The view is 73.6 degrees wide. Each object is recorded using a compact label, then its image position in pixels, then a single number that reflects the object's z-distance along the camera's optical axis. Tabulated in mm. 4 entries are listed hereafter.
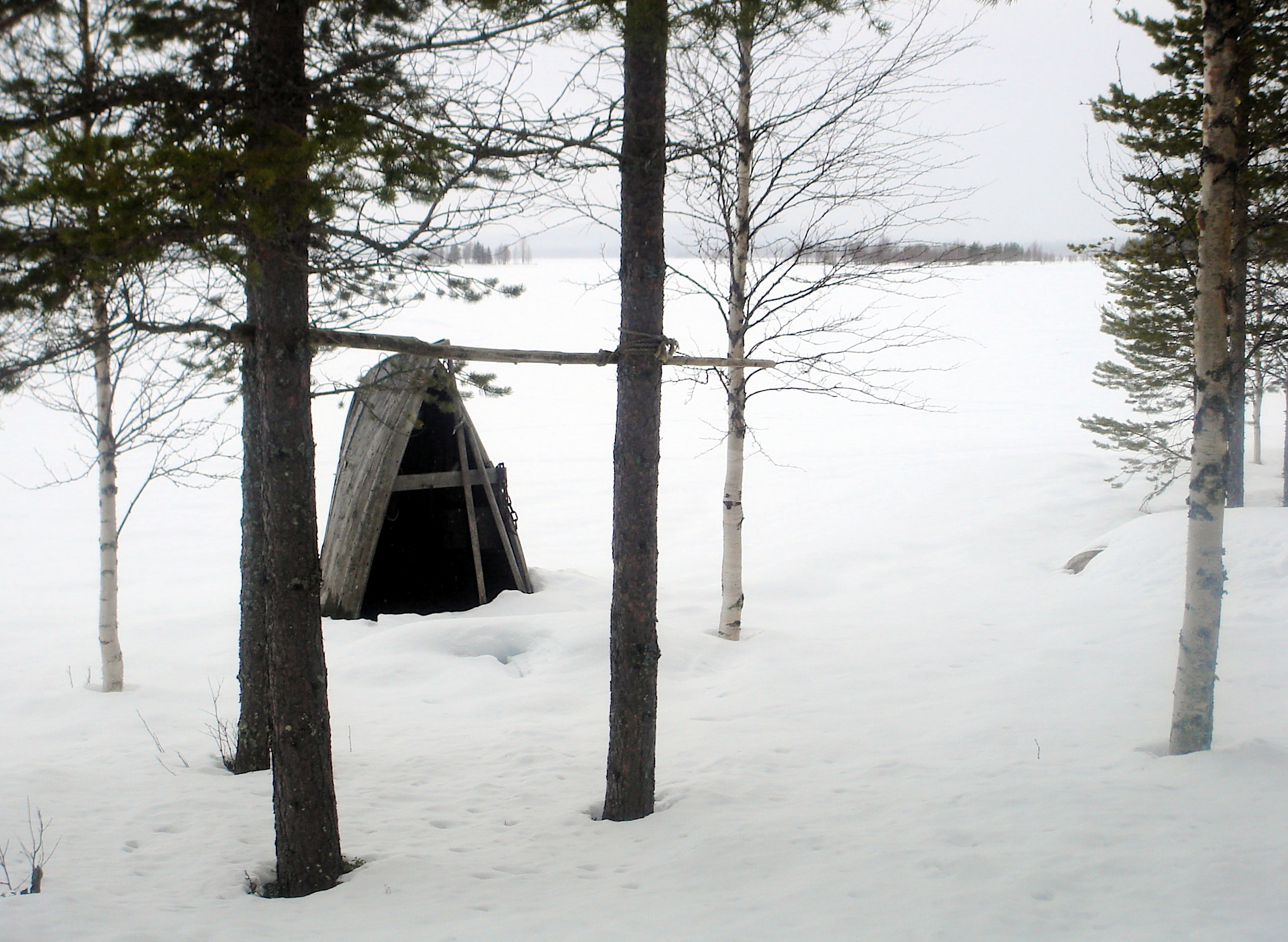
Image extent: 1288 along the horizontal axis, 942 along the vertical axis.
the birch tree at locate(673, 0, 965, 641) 9188
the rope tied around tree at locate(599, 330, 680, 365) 5117
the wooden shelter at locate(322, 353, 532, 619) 10117
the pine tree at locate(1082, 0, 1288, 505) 10781
